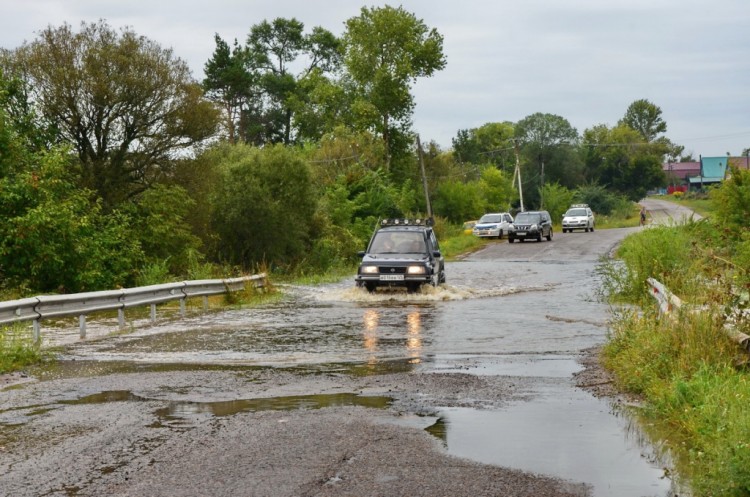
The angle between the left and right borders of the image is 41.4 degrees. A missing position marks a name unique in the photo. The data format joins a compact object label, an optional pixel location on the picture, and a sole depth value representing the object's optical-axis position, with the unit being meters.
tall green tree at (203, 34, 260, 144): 98.38
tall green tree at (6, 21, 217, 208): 33.69
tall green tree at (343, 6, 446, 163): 84.19
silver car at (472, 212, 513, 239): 66.31
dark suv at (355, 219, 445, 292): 24.84
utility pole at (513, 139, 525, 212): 93.06
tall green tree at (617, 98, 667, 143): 197.12
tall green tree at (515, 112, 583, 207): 129.75
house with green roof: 196.38
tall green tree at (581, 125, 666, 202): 144.25
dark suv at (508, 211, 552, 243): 59.56
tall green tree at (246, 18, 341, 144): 100.81
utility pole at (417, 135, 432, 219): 69.94
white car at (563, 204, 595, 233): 73.12
